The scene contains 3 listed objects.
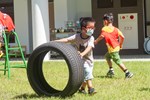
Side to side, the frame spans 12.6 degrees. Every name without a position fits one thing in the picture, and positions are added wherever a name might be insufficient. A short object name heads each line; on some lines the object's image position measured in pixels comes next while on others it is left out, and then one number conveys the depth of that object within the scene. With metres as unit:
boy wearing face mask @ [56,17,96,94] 12.19
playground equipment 16.60
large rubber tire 11.40
